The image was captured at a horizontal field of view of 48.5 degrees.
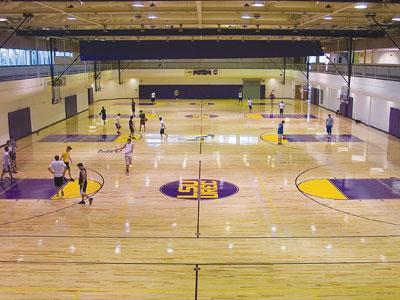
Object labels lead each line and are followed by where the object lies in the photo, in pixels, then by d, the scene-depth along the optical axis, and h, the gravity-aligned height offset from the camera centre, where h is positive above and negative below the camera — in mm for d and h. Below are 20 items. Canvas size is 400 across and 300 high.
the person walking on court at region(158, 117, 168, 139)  26694 -3087
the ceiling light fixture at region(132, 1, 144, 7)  13694 +2338
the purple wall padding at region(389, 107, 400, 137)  26906 -2569
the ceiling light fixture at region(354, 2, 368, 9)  13586 +2291
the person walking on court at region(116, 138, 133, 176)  18028 -2971
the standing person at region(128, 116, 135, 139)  26922 -3054
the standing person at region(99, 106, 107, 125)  32550 -2597
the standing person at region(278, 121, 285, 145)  24234 -2902
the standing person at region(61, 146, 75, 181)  17109 -3030
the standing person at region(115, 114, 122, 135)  28539 -3024
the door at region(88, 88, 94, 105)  47038 -1793
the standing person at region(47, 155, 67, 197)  15000 -3060
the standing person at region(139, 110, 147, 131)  29106 -2659
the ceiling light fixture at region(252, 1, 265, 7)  13438 +2299
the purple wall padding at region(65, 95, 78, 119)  36997 -2291
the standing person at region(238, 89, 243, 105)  47269 -2109
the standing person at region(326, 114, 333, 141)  26109 -2707
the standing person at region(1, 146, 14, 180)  17117 -3240
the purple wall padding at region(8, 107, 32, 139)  26109 -2656
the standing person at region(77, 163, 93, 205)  14109 -3326
